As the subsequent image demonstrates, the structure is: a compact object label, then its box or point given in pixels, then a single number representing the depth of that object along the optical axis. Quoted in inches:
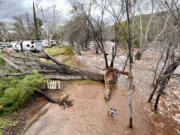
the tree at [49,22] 787.2
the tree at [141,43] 376.4
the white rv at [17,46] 654.9
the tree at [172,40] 143.7
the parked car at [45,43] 933.3
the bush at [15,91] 164.9
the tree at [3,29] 1025.3
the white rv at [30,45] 642.2
